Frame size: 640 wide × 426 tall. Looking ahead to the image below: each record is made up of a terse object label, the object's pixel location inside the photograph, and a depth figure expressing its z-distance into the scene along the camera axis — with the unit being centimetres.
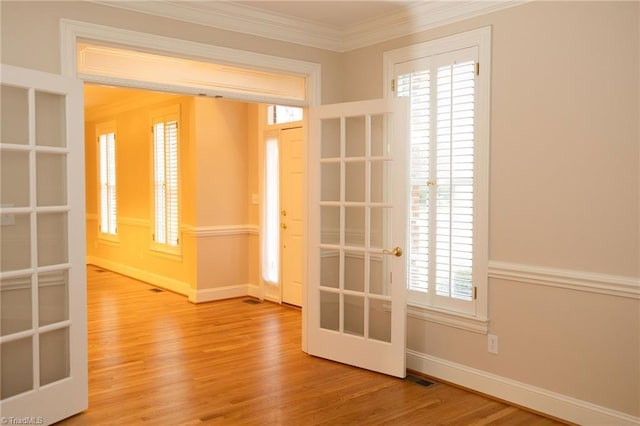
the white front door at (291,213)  635
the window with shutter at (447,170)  377
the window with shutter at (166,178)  720
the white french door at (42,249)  308
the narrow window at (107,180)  910
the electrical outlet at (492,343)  373
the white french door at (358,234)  410
